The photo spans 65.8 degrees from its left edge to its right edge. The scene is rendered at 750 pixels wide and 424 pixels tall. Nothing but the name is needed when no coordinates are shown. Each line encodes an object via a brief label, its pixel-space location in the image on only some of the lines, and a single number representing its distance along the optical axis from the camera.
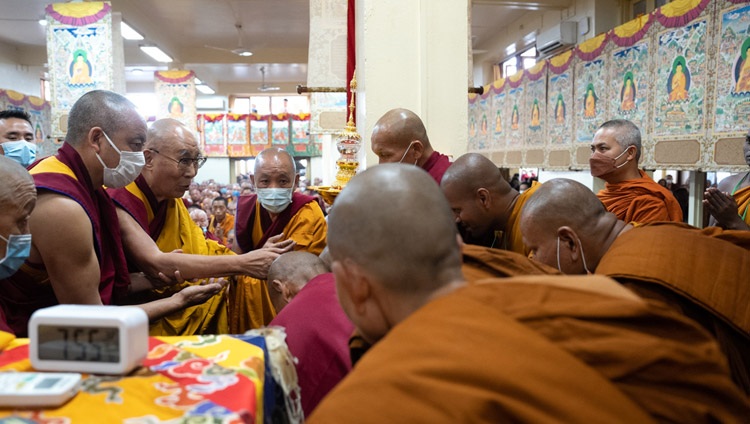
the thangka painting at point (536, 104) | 9.25
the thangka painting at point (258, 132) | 17.55
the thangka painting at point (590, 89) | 7.43
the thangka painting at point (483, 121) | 11.82
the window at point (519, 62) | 11.55
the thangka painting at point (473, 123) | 12.63
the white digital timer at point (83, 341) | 1.02
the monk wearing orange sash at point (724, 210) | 3.01
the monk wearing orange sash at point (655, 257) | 1.74
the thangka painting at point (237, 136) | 17.52
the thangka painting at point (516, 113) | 10.09
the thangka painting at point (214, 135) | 17.42
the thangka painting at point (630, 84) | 6.49
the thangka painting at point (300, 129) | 17.61
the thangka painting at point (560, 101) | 8.36
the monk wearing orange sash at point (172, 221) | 2.69
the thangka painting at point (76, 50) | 7.50
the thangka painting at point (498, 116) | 10.99
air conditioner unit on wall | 8.63
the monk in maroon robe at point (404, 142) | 3.16
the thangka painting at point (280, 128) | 17.58
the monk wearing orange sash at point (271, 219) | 3.24
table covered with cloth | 0.91
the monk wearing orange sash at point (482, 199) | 2.72
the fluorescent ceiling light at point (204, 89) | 17.92
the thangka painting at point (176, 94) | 11.94
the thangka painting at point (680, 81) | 5.54
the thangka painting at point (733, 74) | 4.95
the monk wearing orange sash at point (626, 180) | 3.33
